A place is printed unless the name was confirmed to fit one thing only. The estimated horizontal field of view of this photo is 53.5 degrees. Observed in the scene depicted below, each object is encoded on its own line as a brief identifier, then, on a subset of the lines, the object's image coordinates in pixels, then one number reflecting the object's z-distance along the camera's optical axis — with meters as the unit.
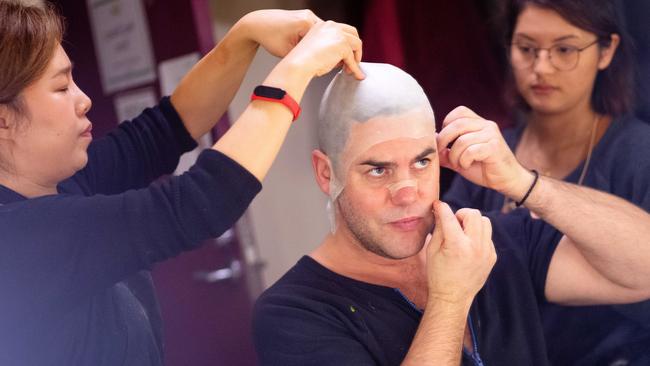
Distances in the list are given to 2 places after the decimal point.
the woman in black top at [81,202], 0.86
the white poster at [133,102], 2.17
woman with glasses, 1.39
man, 1.04
